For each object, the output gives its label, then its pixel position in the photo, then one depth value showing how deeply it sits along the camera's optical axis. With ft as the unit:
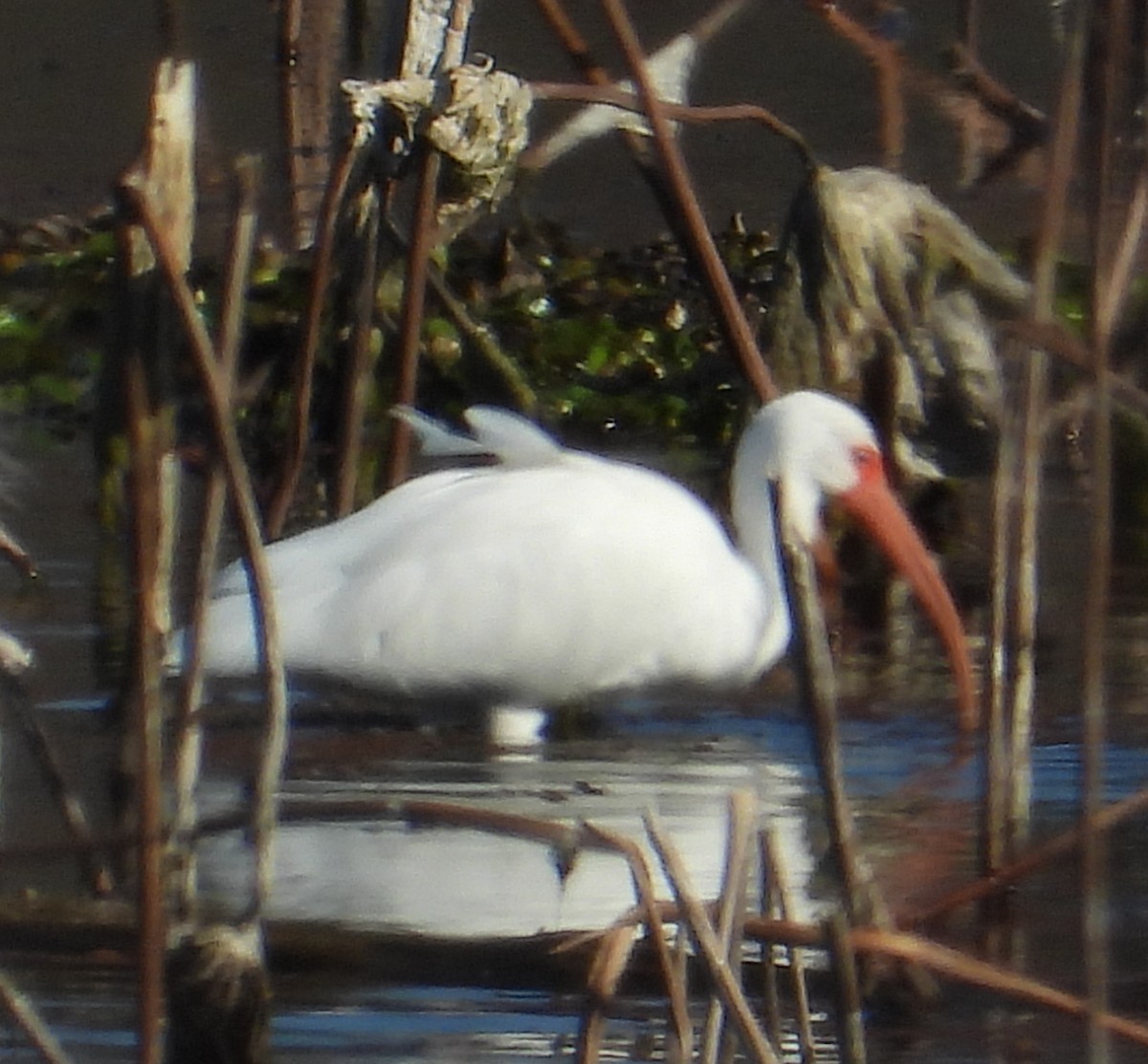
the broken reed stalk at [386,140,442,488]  47.70
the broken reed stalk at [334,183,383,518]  48.78
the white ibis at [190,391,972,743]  48.60
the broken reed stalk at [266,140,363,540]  46.70
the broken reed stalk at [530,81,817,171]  46.52
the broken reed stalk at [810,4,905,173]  53.78
